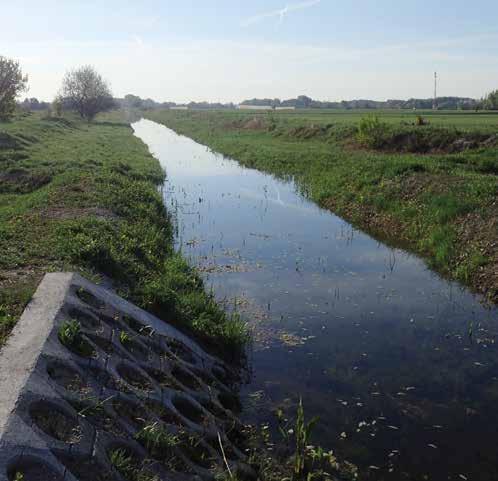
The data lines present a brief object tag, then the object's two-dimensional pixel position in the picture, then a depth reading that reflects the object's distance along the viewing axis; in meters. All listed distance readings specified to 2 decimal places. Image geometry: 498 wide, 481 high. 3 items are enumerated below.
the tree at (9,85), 50.25
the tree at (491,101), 97.94
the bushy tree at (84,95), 90.81
